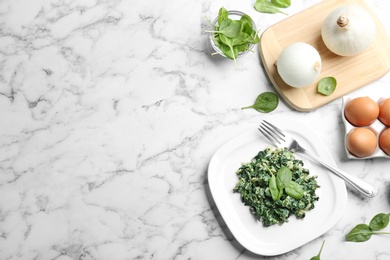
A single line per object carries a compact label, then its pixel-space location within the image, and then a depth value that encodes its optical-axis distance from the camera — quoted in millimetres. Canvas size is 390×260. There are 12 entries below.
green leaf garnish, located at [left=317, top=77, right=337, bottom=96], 1521
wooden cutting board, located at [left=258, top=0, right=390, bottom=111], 1543
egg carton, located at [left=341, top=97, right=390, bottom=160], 1514
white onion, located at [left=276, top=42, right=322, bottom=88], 1449
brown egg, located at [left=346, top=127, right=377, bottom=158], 1463
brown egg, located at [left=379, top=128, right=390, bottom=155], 1481
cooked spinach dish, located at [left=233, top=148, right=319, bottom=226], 1473
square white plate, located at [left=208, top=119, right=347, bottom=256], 1502
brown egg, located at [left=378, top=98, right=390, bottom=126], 1488
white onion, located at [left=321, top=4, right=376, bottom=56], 1456
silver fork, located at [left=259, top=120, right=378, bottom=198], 1505
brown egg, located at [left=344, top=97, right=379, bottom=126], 1467
